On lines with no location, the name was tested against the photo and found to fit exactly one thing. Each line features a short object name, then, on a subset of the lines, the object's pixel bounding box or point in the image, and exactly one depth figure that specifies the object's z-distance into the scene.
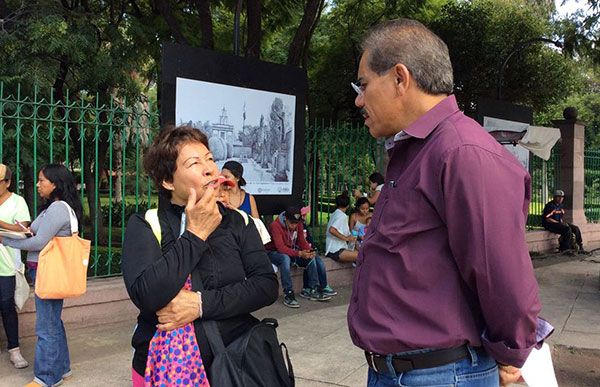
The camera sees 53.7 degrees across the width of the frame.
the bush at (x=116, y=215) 17.52
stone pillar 14.49
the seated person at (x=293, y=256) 7.43
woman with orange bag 4.44
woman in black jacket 2.18
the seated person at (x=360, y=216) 8.77
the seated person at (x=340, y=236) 8.34
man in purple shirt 1.62
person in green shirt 4.86
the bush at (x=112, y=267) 6.47
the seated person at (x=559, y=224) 13.59
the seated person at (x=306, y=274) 7.95
